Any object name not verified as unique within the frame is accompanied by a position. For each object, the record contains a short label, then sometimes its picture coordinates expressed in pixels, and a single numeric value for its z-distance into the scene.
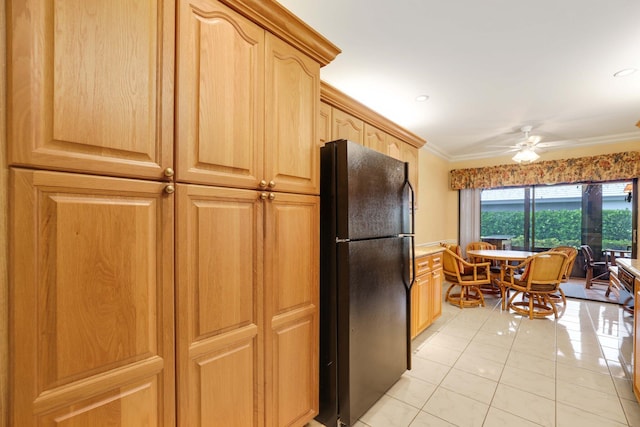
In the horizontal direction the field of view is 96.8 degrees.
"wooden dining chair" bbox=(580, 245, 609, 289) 4.85
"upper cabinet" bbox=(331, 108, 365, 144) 2.36
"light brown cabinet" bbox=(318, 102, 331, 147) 2.21
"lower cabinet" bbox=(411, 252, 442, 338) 2.87
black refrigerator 1.69
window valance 4.36
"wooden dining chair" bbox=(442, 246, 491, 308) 3.95
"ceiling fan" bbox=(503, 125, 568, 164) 3.99
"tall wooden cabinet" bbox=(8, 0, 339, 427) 0.81
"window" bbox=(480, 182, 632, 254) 4.68
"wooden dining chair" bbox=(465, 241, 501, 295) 4.42
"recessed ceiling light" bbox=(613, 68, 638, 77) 2.45
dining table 3.94
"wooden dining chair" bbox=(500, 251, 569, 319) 3.53
